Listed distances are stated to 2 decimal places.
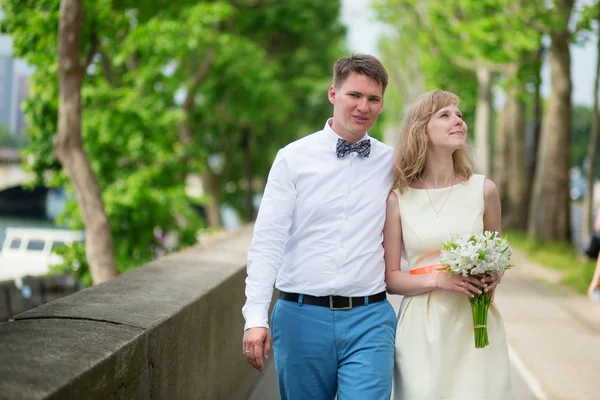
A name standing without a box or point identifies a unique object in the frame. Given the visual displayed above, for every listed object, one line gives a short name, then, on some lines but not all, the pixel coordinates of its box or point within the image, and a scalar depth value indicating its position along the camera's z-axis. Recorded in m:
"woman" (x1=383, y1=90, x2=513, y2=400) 3.53
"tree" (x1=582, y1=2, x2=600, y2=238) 18.09
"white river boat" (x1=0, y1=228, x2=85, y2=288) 46.00
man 3.58
